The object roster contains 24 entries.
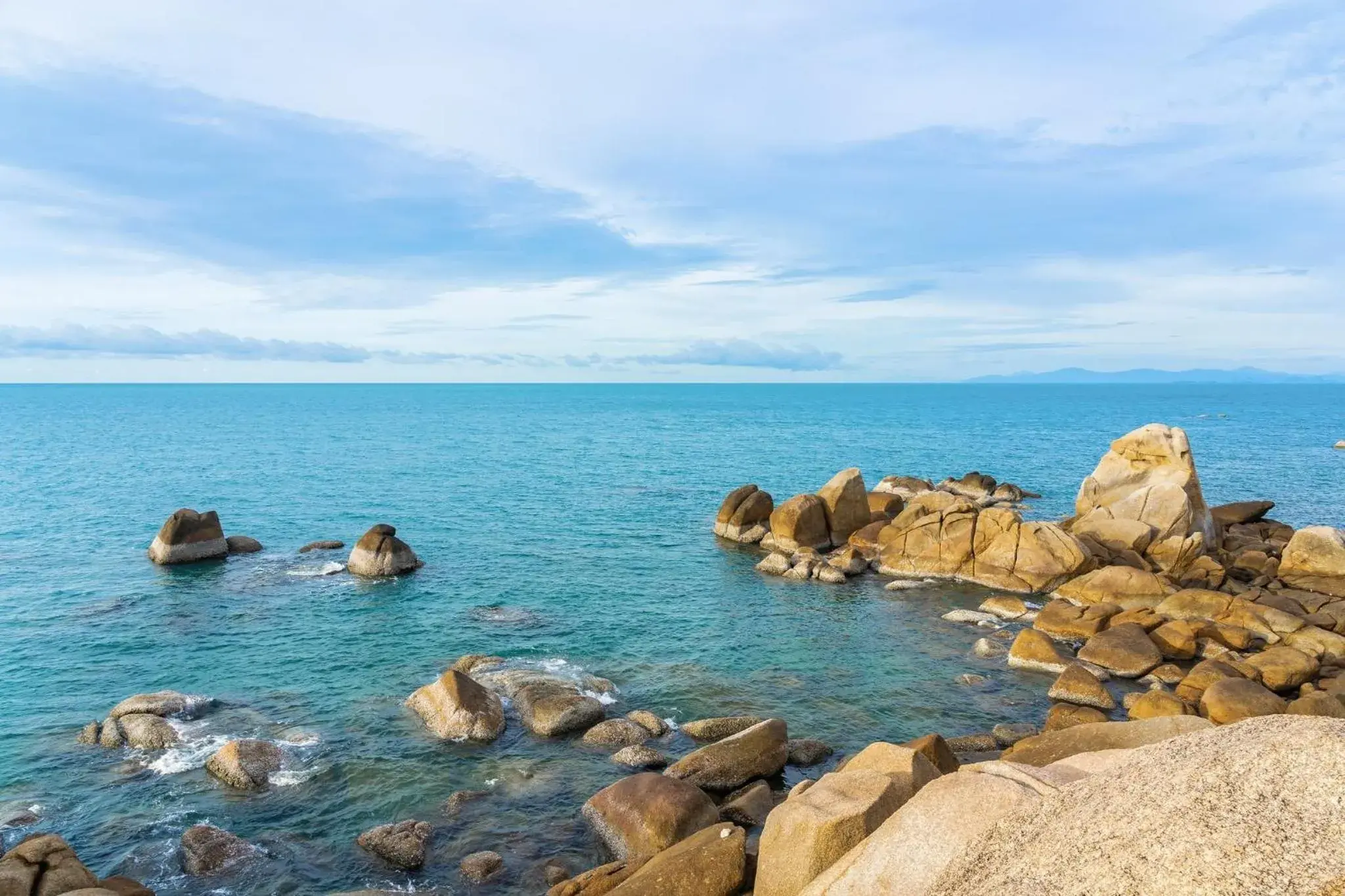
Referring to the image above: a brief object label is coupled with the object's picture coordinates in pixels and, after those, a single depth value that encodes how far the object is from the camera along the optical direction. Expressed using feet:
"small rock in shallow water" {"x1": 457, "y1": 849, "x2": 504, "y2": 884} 59.93
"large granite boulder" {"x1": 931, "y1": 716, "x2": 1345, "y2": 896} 24.35
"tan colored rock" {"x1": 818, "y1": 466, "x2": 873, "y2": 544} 161.48
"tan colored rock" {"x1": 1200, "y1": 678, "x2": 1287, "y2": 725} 80.07
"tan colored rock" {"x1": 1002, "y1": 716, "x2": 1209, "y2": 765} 58.85
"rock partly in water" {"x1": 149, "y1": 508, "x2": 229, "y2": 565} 145.89
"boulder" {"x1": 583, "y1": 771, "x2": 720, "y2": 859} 60.54
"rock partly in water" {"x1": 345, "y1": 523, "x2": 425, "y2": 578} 141.28
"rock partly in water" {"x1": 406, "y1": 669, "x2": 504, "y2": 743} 81.35
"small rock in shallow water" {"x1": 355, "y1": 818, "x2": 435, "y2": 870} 62.08
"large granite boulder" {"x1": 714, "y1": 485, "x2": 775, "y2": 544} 169.89
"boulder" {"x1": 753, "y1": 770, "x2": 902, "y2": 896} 41.34
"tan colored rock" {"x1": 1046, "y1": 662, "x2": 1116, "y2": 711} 89.86
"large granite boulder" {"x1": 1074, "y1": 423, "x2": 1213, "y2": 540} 142.61
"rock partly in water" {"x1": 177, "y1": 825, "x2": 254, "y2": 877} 61.26
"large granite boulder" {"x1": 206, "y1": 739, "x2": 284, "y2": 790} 72.43
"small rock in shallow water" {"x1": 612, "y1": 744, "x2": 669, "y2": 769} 76.23
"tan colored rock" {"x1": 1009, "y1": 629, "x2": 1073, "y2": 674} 100.94
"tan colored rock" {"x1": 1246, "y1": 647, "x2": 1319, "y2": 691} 92.02
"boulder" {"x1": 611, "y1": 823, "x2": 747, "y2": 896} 48.47
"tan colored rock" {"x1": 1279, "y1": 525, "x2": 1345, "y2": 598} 127.75
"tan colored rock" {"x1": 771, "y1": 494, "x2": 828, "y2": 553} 158.71
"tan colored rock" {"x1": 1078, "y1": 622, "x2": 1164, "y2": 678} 98.89
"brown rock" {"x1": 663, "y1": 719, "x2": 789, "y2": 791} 70.64
